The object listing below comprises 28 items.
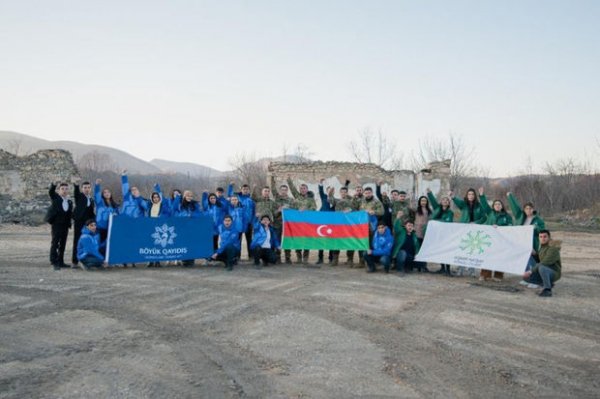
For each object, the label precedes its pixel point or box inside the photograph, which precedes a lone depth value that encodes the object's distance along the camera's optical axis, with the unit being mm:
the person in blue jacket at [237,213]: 11273
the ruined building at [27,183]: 21625
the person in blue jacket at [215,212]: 11500
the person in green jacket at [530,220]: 9680
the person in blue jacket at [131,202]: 10959
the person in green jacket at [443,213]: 10912
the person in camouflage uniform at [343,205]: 11719
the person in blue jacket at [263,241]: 11125
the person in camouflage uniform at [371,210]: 11414
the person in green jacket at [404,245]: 10672
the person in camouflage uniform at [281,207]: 11695
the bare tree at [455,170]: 32906
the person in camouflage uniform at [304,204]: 11909
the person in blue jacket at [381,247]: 10727
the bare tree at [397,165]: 36125
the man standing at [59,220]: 10289
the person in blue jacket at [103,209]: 10578
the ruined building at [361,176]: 23688
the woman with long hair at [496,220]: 10188
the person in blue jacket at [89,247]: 10211
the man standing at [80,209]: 10445
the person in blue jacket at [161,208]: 11325
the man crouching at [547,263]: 8672
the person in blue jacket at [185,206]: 11469
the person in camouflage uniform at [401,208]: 11164
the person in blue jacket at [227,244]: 10773
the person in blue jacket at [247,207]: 11586
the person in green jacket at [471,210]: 10586
